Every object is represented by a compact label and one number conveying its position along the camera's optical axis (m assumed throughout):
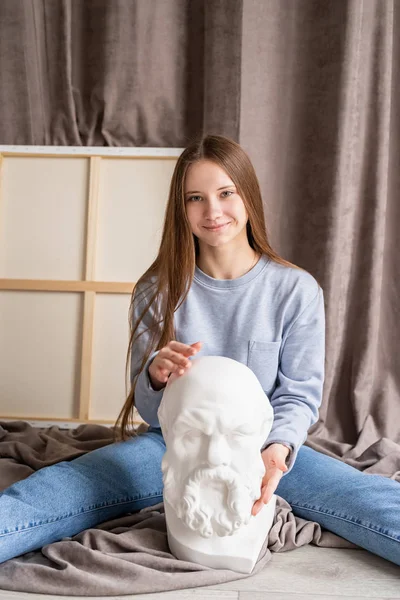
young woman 1.53
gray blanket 1.30
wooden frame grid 2.60
